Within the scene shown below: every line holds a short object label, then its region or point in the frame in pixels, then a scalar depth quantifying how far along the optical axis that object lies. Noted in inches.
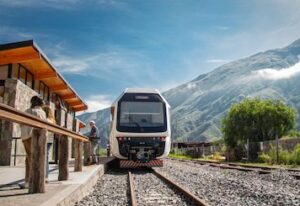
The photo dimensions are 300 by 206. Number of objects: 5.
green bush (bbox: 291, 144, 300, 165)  589.2
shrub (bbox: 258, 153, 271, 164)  670.3
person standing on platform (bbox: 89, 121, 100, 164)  421.4
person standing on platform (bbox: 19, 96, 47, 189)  176.3
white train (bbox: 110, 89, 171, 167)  414.5
